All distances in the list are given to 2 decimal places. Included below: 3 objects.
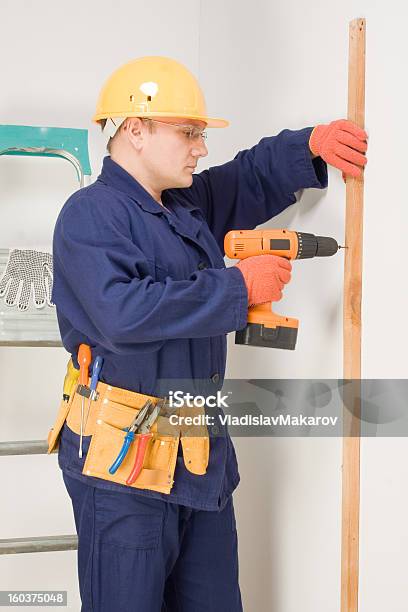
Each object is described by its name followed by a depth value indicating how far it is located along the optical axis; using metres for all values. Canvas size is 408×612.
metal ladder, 2.28
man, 1.60
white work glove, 2.28
